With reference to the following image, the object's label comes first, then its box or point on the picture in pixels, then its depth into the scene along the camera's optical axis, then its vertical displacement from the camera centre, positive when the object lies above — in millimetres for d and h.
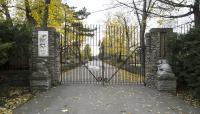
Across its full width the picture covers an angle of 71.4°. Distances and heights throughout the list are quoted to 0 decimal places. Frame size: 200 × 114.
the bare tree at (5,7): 9746 +3727
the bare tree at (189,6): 7083 +2699
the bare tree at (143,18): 9940 +3026
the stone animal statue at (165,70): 5765 -504
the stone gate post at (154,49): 6149 +391
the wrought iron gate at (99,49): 6853 -152
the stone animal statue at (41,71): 5773 -545
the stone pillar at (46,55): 5929 +137
